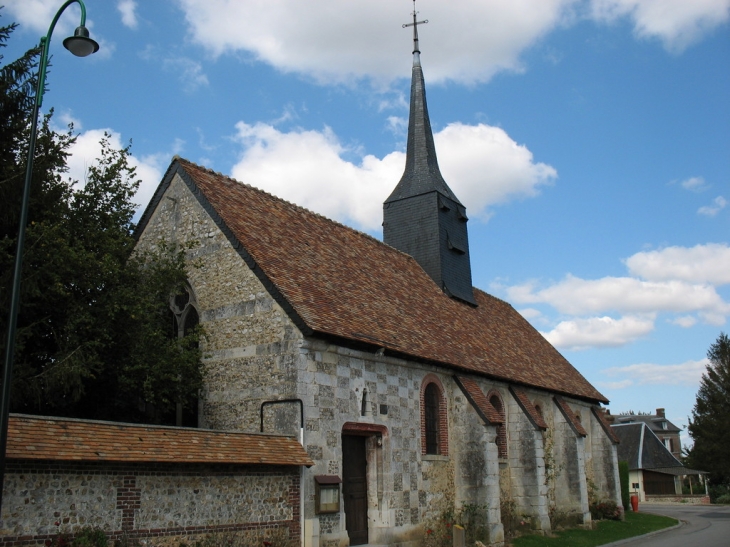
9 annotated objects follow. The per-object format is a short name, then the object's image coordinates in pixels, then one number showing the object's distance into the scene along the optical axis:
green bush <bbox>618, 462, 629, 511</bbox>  34.49
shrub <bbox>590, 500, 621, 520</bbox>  27.14
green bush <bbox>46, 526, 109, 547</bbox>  9.39
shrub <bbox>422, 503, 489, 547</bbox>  16.67
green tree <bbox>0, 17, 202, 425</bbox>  12.31
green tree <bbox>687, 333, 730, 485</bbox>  54.42
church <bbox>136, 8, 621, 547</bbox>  14.23
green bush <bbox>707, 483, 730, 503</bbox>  51.85
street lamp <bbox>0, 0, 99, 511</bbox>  7.86
